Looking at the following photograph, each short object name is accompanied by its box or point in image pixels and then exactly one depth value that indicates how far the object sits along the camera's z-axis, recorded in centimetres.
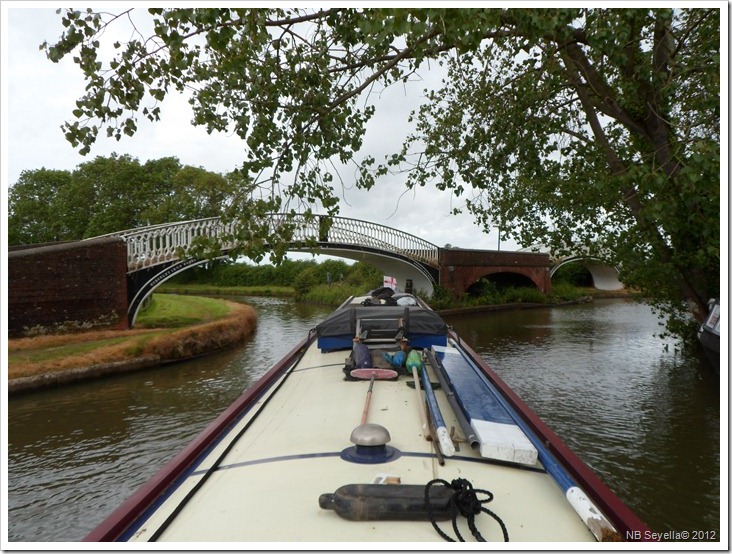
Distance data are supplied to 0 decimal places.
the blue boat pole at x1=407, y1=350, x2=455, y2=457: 269
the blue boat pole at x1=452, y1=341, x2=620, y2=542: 203
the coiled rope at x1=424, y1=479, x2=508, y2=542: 198
